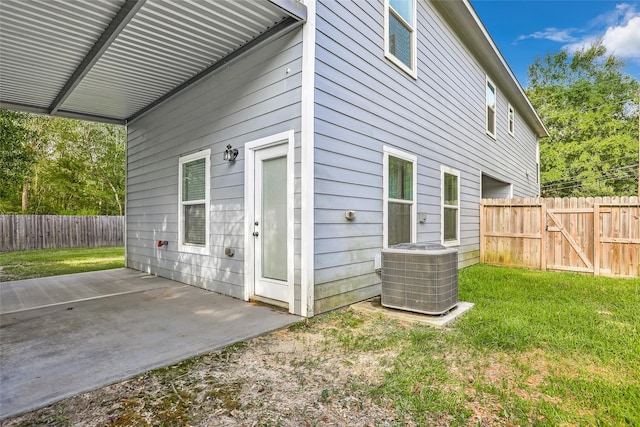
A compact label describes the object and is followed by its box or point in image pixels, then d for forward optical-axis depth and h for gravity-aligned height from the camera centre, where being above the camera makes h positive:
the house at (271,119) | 3.45 +1.32
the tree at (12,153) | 9.30 +1.77
